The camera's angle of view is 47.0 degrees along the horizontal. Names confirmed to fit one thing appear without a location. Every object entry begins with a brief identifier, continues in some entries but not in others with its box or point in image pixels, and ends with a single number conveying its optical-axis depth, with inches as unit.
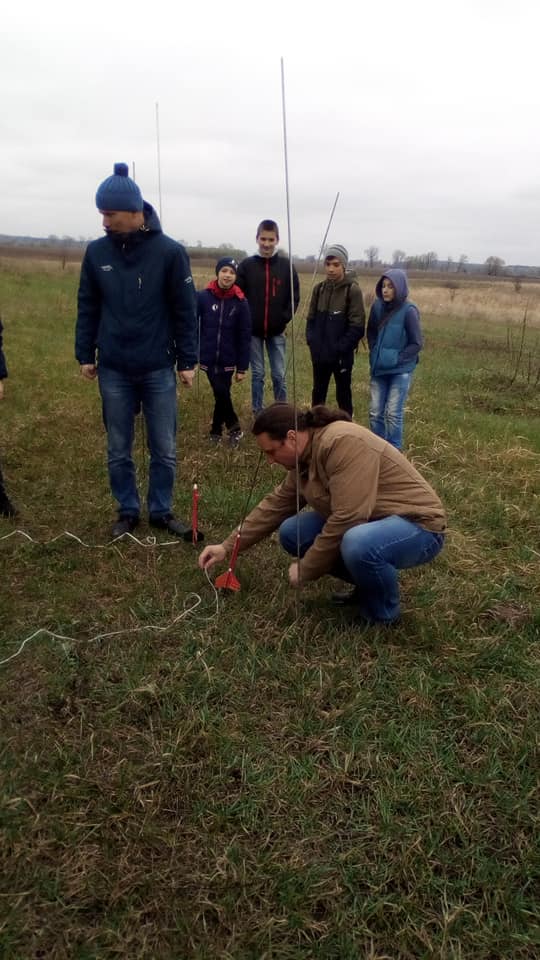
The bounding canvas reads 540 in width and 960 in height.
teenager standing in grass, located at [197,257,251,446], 219.6
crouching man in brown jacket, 108.8
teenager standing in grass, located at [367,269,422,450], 212.7
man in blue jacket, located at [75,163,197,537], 139.6
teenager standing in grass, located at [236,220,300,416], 223.9
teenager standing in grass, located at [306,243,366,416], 223.3
